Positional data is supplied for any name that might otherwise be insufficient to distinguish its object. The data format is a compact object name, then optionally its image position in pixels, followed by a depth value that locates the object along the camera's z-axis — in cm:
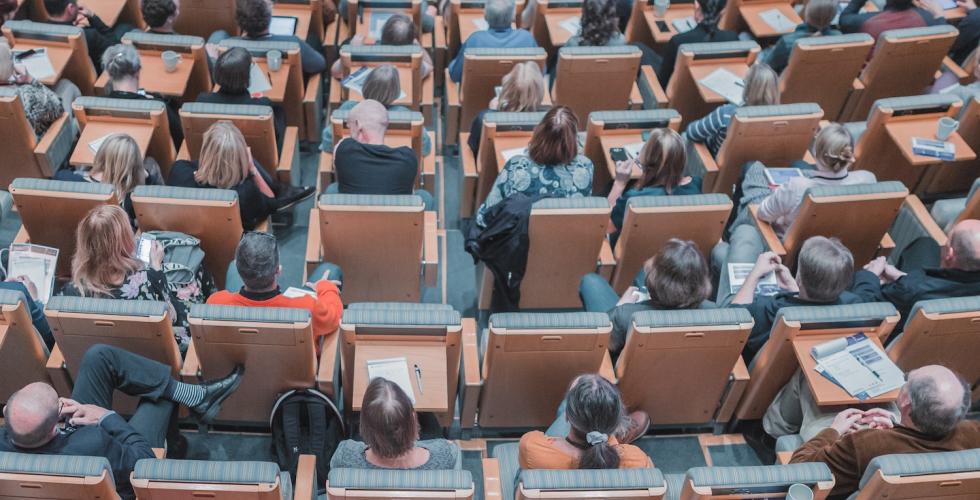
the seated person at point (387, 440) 296
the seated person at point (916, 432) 311
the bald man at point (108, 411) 301
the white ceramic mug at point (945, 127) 472
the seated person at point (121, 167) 420
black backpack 356
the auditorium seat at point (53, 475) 282
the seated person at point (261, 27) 540
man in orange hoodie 358
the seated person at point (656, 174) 436
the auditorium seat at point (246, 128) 457
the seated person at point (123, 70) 484
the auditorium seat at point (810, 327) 355
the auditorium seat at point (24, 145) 447
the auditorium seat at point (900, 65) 539
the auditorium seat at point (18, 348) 342
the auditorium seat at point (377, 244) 389
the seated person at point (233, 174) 430
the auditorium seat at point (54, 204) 389
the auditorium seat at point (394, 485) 282
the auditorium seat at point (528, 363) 341
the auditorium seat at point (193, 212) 395
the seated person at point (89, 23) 576
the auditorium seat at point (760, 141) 463
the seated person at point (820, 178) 434
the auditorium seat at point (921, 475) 294
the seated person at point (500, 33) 562
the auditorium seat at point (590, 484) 286
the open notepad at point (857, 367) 347
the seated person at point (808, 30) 562
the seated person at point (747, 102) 482
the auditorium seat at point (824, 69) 527
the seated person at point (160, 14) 551
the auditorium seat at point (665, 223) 405
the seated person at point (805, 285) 366
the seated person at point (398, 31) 545
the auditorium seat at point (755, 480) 295
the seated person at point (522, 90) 489
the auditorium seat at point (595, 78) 520
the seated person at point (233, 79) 489
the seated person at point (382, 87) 484
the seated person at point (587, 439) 306
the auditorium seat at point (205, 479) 288
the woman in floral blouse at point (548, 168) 434
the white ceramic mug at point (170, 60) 520
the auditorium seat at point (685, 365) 346
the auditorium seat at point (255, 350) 336
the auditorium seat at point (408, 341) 343
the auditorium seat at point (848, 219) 411
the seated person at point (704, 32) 592
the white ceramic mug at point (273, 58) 529
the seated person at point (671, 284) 364
